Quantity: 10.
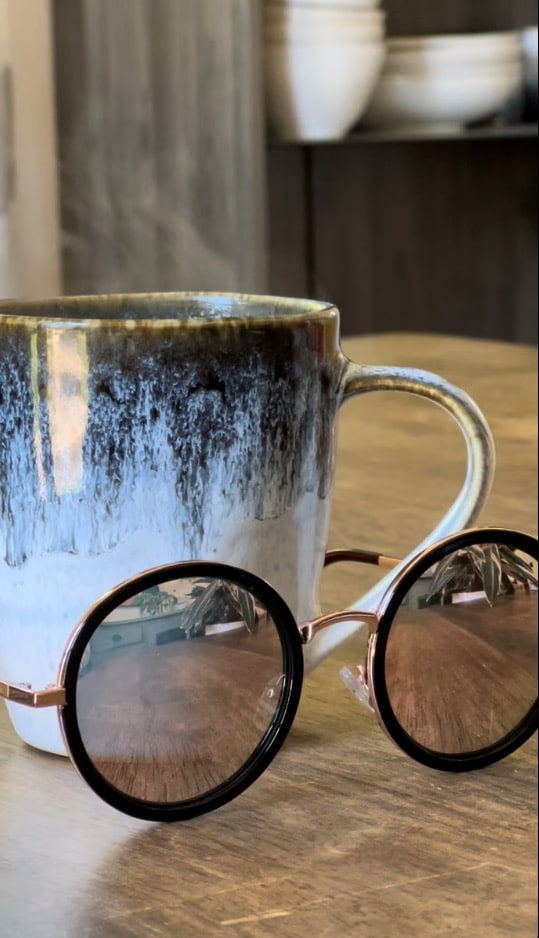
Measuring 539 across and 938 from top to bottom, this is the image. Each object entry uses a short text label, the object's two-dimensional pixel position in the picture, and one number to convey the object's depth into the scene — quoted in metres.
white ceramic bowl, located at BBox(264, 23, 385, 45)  1.66
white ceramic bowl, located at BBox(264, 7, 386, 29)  1.65
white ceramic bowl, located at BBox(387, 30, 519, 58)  1.73
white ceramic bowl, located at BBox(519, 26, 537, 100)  1.77
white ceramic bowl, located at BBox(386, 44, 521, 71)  1.74
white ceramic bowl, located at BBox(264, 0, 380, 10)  1.64
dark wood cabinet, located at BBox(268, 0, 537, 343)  2.06
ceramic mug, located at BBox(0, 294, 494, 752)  0.29
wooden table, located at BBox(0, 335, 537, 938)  0.25
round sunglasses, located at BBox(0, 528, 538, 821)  0.29
